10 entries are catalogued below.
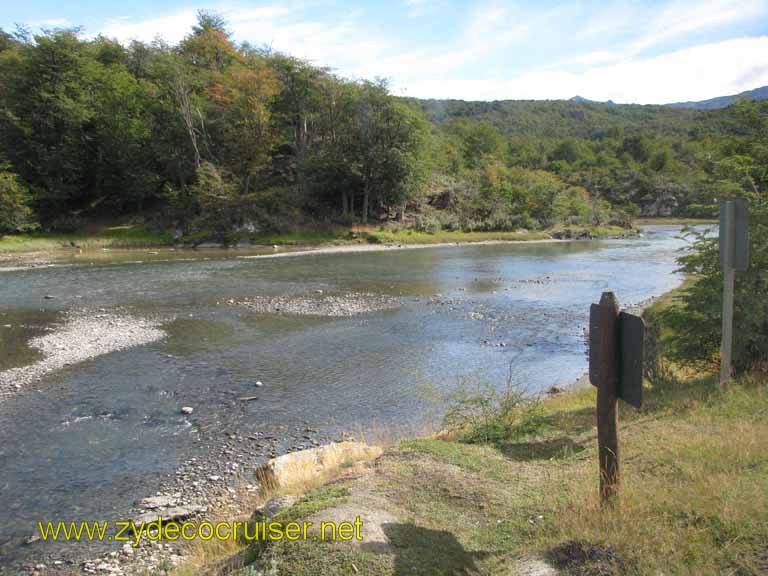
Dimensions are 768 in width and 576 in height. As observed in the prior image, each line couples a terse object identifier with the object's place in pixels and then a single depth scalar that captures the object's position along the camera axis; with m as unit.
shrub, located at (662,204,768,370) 8.93
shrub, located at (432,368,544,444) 7.64
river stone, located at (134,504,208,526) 7.36
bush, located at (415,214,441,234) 60.88
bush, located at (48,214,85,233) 55.09
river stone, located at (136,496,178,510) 7.75
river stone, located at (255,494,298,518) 5.51
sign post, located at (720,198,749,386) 7.28
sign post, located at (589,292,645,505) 4.18
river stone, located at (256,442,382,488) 7.45
